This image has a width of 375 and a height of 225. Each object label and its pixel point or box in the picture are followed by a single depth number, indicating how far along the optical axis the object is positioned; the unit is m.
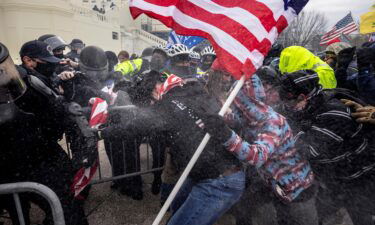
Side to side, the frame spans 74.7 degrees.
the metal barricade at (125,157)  3.54
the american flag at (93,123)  2.85
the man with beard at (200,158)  2.05
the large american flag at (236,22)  2.05
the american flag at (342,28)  8.84
